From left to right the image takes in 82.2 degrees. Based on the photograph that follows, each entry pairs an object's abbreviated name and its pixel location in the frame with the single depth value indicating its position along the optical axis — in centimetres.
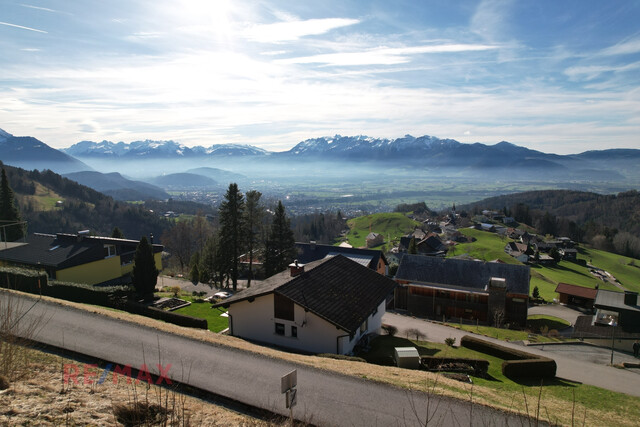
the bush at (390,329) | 2620
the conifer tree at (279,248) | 4550
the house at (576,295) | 5116
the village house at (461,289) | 4000
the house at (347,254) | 4784
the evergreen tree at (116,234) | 5048
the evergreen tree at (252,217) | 4316
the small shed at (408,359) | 1745
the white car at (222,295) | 3541
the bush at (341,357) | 1795
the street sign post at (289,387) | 788
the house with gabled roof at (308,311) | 2044
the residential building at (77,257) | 3303
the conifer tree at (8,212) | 4953
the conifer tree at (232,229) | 4116
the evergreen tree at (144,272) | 3052
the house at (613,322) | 3209
